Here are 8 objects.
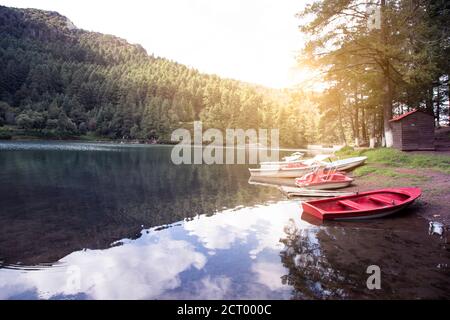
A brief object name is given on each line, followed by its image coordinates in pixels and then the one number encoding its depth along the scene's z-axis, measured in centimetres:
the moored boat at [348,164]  2436
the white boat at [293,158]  3848
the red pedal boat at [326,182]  1936
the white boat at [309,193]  1759
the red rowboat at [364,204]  1216
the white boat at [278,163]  2769
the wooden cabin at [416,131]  2473
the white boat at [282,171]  2627
